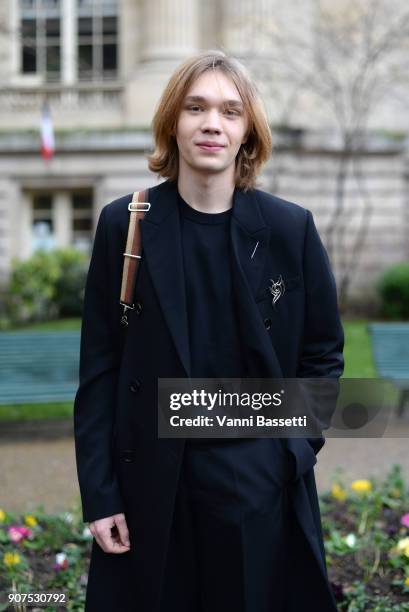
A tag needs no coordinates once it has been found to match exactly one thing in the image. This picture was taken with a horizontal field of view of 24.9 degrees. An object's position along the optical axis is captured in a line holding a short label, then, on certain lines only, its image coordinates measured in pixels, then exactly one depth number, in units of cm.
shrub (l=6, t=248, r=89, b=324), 1761
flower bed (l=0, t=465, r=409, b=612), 410
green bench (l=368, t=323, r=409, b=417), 915
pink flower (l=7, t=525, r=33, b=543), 461
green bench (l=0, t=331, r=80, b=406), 831
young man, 255
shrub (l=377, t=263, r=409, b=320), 1806
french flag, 1866
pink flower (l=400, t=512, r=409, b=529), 465
